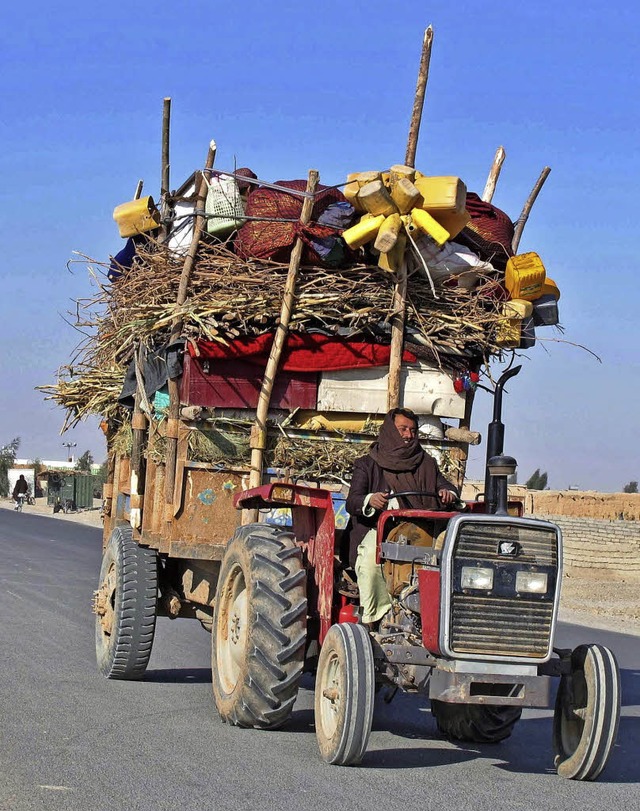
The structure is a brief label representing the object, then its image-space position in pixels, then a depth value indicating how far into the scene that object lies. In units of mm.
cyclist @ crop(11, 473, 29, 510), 58853
